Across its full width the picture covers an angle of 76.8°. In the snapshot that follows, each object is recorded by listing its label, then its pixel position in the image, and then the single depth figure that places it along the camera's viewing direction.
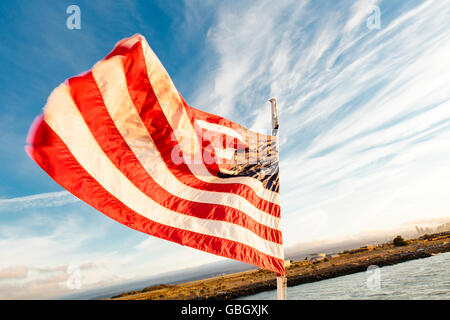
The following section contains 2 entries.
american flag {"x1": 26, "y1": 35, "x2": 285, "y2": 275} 4.59
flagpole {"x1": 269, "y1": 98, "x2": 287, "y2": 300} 5.60
